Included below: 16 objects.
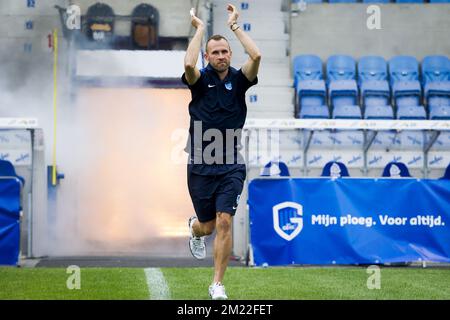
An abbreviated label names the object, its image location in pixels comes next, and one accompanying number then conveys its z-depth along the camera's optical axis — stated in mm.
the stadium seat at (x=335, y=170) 15359
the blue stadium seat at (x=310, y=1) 21281
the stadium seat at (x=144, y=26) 19438
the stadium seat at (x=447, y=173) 15075
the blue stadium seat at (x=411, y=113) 19688
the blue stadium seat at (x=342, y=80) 20250
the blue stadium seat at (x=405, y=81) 20531
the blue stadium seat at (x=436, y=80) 20438
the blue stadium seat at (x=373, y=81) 20391
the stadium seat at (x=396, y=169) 15398
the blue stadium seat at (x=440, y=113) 19459
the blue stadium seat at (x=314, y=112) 19375
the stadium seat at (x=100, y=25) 19156
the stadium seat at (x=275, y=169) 14648
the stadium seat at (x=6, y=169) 14891
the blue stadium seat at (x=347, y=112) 19422
